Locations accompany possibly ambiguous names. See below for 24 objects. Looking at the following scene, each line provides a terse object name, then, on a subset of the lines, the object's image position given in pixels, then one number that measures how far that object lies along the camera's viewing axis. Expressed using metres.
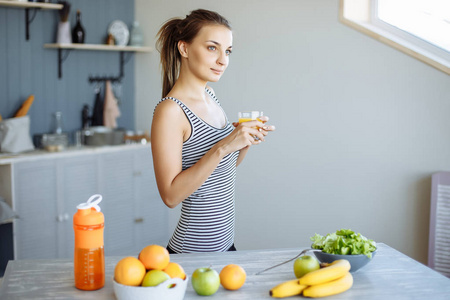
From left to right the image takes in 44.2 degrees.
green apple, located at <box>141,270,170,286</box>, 1.47
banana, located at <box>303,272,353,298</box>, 1.56
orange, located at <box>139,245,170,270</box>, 1.51
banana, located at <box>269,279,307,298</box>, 1.57
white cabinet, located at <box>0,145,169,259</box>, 3.85
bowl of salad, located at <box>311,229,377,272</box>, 1.74
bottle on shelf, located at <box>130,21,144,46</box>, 4.88
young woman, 1.95
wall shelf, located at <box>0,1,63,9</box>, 3.97
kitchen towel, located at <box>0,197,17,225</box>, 3.59
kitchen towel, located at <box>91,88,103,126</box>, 4.83
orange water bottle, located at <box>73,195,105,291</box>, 1.57
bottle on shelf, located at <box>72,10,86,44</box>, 4.53
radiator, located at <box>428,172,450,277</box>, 3.51
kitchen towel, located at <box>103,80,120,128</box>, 4.86
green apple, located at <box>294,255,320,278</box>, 1.66
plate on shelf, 4.86
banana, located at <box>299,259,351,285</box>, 1.58
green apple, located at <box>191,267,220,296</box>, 1.55
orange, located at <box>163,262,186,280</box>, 1.52
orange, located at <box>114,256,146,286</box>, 1.47
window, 3.72
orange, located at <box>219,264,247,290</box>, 1.61
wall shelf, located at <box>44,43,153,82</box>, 4.44
